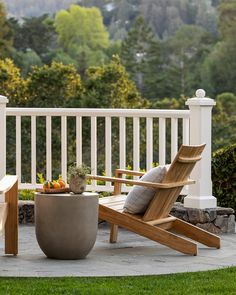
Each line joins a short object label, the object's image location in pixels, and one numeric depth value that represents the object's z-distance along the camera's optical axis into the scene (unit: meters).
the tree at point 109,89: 34.20
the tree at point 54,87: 33.66
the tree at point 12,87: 34.39
